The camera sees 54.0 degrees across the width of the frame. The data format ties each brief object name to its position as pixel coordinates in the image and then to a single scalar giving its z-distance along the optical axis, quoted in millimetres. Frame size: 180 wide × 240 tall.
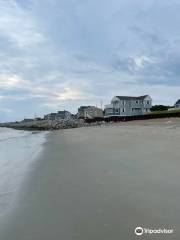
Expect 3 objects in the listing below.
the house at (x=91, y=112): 58333
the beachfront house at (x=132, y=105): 43317
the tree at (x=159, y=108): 37142
